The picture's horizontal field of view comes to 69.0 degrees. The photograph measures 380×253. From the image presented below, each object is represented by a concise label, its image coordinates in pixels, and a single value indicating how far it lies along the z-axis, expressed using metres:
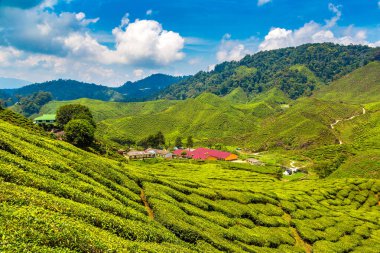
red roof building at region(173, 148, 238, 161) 183.65
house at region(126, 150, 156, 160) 169.09
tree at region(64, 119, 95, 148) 98.06
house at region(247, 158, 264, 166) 179.88
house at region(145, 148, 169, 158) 188.25
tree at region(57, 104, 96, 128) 139.12
